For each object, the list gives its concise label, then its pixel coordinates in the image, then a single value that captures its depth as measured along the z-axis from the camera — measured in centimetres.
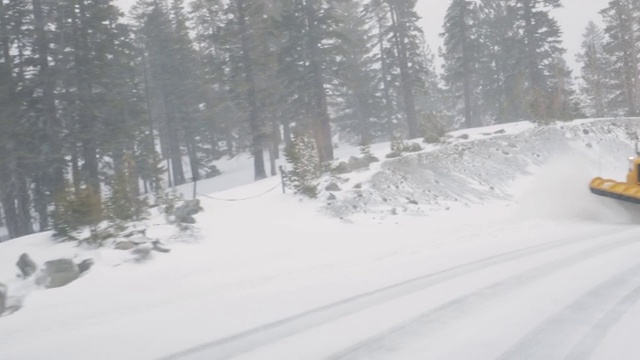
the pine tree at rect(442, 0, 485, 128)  3944
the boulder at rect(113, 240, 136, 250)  1137
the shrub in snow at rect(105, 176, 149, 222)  1264
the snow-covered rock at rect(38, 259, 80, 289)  984
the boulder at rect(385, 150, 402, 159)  2240
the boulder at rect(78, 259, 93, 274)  1049
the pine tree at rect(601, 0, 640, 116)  4050
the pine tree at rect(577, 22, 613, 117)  4125
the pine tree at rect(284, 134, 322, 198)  1716
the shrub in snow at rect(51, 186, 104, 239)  1162
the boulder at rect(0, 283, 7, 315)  891
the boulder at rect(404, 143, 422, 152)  2364
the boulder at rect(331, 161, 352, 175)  2009
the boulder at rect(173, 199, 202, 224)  1368
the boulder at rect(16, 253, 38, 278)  1024
